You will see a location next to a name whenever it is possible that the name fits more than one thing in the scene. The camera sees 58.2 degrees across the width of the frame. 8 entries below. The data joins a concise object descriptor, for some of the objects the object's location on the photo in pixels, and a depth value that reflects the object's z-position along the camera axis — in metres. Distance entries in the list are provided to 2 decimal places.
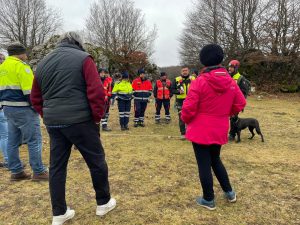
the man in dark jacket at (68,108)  2.71
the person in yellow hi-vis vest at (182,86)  6.99
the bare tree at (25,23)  31.73
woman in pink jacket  3.05
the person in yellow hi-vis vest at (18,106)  3.79
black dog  6.74
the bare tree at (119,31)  31.73
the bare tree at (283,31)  20.33
